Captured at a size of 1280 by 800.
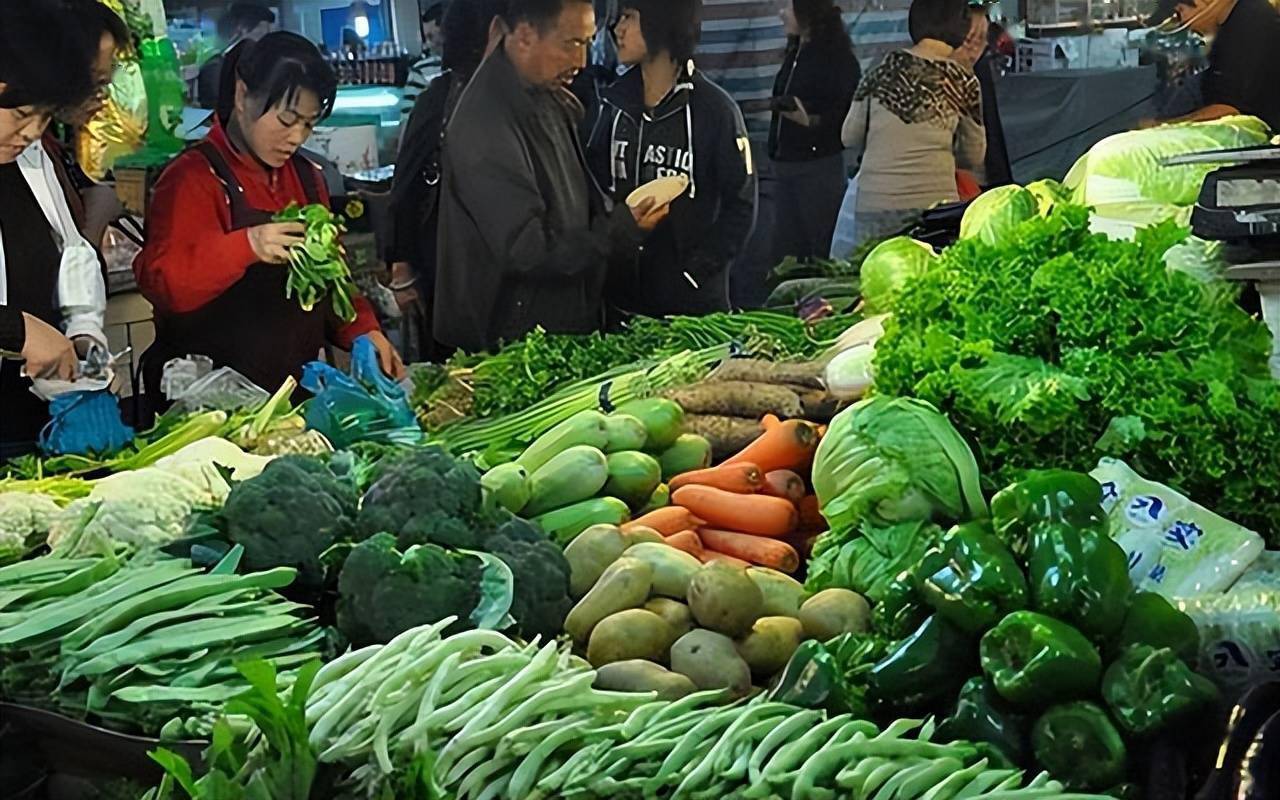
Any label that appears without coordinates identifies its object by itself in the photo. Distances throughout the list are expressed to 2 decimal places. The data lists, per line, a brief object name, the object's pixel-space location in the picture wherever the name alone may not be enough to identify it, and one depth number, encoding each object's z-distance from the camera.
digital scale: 2.97
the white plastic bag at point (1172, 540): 2.64
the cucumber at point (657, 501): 3.52
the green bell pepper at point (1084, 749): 2.05
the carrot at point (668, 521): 3.33
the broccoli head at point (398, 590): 2.69
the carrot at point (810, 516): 3.58
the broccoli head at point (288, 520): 2.96
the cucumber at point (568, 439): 3.57
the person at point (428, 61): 4.39
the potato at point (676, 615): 2.69
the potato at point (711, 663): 2.53
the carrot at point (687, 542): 3.23
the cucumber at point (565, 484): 3.40
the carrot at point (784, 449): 3.62
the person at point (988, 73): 4.71
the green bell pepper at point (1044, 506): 2.32
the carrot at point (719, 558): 3.20
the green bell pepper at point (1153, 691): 2.04
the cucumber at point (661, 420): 3.71
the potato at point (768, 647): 2.63
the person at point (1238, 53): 4.69
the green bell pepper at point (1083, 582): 2.17
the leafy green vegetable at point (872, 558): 2.87
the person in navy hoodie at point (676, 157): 4.62
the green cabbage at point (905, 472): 2.93
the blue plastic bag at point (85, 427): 3.96
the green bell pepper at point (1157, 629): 2.18
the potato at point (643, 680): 2.46
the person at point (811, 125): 4.68
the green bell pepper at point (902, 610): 2.32
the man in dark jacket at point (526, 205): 4.50
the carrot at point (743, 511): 3.41
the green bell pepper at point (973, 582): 2.20
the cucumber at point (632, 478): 3.49
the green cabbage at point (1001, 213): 3.86
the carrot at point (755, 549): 3.27
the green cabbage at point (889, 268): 4.32
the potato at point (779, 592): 2.83
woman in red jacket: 4.16
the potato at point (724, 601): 2.64
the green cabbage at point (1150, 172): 3.54
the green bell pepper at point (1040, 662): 2.08
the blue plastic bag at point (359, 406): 4.19
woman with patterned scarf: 4.70
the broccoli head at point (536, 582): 2.80
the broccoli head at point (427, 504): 2.92
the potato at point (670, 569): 2.78
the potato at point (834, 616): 2.75
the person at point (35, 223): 3.85
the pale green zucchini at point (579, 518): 3.31
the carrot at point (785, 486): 3.53
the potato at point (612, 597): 2.77
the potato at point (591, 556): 3.00
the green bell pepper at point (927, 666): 2.23
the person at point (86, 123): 3.92
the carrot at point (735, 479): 3.50
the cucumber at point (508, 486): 3.32
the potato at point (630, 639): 2.63
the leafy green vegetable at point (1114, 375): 2.91
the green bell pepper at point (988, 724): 2.13
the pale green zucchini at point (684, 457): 3.72
